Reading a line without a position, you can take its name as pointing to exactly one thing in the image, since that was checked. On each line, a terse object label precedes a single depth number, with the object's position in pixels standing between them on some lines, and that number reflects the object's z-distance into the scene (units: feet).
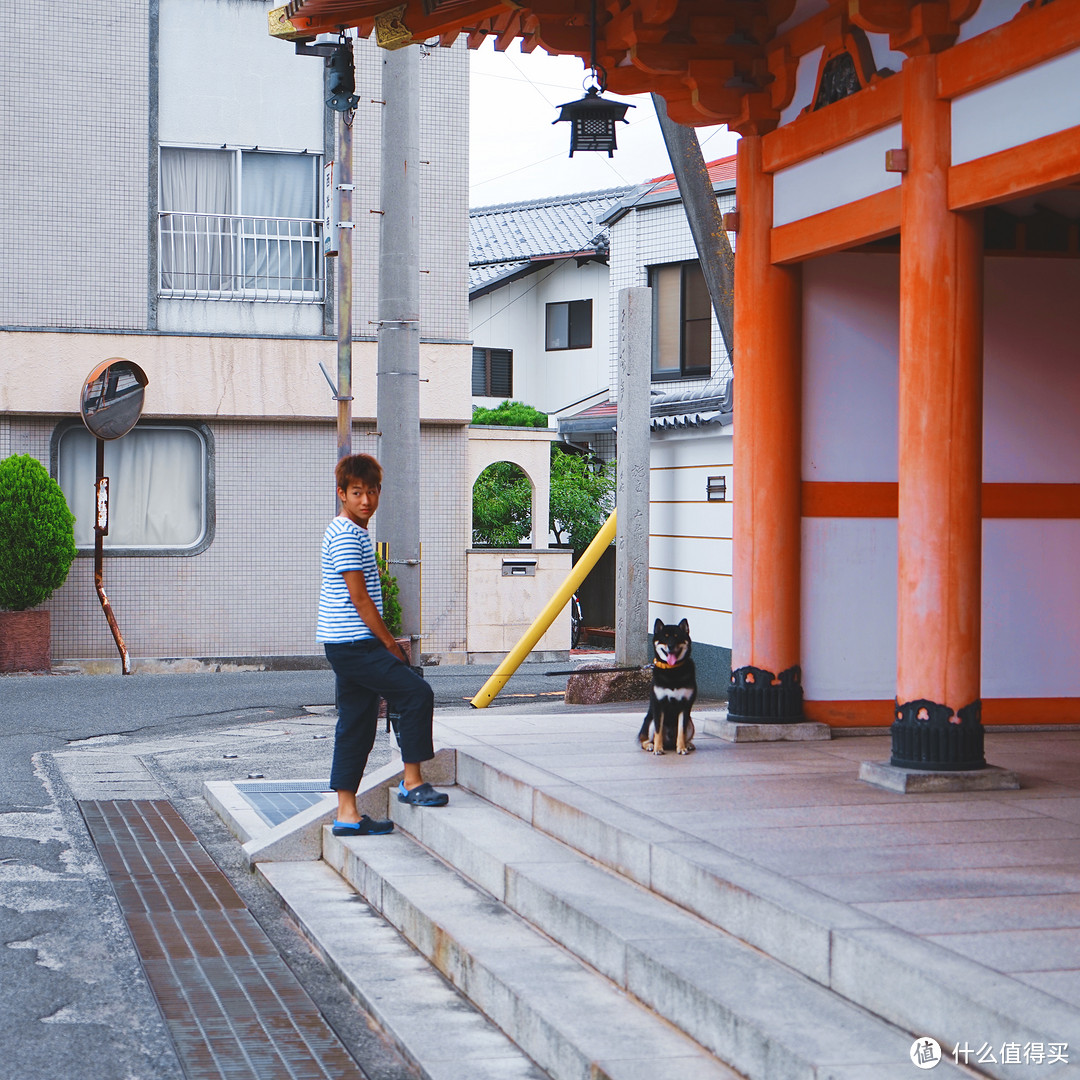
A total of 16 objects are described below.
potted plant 54.65
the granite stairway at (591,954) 13.53
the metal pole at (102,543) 56.59
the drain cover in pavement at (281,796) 28.89
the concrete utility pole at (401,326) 36.96
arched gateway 26.00
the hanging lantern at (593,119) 26.43
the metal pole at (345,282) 42.75
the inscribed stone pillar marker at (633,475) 42.68
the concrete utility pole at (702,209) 36.17
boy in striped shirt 22.54
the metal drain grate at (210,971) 16.35
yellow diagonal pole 45.46
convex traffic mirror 56.29
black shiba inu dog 24.64
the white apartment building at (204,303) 58.34
